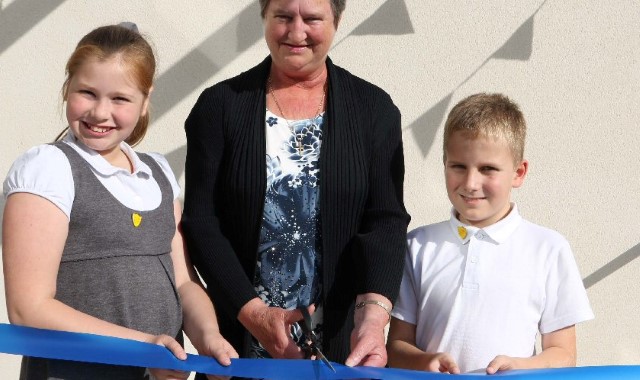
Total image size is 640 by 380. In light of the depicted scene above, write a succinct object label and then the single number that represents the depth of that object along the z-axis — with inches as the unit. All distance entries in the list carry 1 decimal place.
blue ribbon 95.4
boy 111.4
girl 94.0
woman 113.2
